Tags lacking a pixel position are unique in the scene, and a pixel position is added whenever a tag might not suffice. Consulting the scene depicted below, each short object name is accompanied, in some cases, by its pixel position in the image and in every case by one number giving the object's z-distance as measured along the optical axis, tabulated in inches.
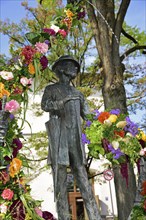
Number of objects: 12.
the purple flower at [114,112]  158.8
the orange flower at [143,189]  148.4
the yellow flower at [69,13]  173.3
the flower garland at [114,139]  147.1
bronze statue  148.6
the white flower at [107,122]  150.3
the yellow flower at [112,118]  152.4
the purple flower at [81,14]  181.0
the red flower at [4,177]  113.9
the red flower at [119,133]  150.6
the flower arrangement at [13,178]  110.4
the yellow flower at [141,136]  156.8
